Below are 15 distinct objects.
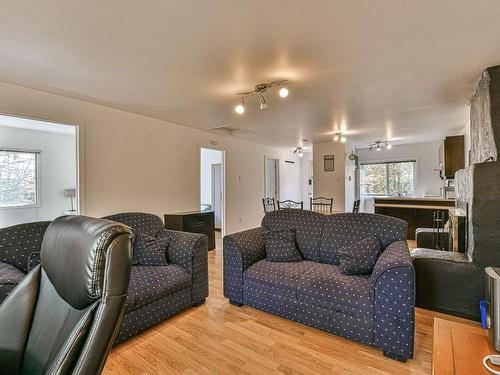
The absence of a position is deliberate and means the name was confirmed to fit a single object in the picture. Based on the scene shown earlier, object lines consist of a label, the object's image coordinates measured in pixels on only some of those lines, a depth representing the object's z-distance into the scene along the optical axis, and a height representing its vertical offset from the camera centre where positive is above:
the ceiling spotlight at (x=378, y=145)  7.17 +1.16
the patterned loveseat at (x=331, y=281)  1.94 -0.81
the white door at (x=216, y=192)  7.37 -0.13
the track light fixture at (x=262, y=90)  2.85 +1.12
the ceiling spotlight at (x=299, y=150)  7.35 +1.00
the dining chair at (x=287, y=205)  6.99 -0.50
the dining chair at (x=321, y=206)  6.83 -0.49
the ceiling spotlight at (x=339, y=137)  5.85 +1.09
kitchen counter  5.71 -0.49
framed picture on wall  6.95 +0.62
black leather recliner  0.79 -0.40
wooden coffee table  1.28 -0.87
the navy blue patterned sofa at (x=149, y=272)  2.20 -0.79
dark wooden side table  4.50 -0.61
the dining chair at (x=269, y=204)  6.54 -0.42
